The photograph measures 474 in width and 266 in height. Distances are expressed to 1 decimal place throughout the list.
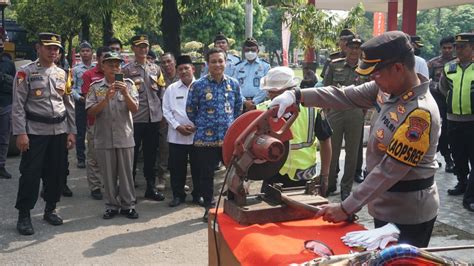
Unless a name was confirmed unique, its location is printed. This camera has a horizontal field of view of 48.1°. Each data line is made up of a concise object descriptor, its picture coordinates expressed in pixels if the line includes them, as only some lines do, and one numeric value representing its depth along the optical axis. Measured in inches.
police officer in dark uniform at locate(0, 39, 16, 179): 300.7
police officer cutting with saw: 87.1
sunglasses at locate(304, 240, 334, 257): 81.2
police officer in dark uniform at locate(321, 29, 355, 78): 271.2
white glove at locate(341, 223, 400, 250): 82.4
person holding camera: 218.5
